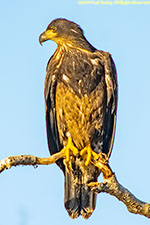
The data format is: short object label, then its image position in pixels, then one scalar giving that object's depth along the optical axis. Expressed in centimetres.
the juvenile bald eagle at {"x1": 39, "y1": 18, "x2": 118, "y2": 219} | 1541
